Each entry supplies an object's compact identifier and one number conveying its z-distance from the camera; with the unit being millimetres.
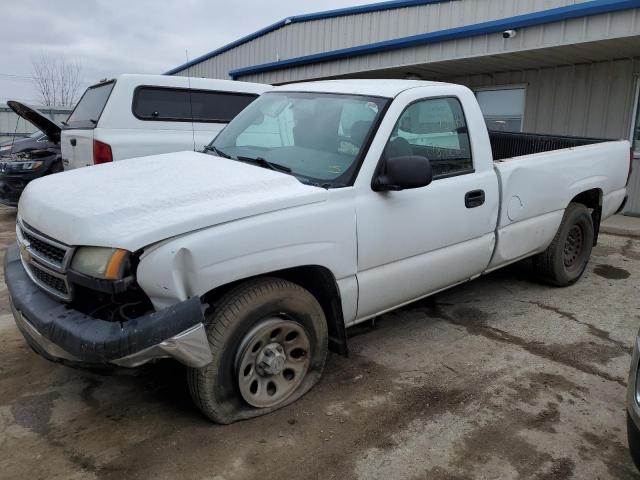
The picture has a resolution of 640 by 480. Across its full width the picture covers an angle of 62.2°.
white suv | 6102
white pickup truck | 2459
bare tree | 36344
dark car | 8664
